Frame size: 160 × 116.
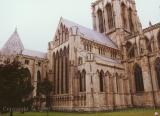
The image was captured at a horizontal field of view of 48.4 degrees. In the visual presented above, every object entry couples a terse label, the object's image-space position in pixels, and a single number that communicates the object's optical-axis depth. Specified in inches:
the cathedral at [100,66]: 1512.1
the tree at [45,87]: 1431.5
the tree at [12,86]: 999.6
